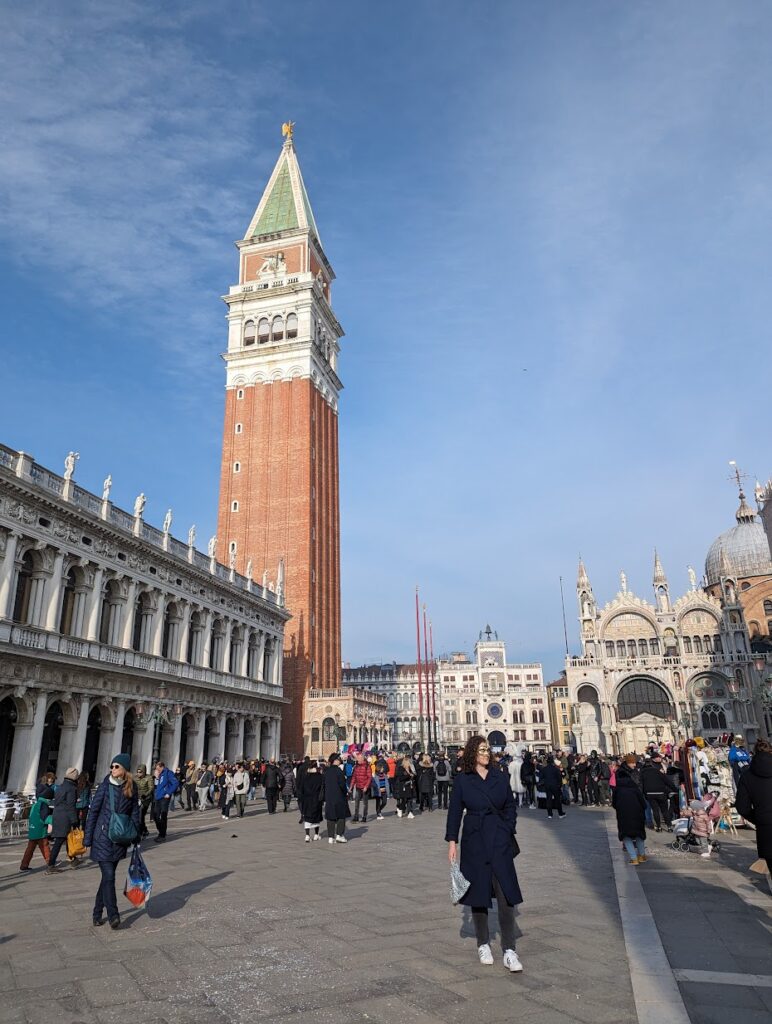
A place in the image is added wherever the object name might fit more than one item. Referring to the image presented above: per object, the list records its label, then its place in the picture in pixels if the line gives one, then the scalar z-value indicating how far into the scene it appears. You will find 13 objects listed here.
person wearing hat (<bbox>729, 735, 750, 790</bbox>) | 15.65
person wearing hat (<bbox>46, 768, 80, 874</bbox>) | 11.18
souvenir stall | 13.26
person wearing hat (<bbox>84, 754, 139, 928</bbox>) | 7.11
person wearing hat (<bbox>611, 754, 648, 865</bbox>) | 10.44
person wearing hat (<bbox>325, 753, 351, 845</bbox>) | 14.06
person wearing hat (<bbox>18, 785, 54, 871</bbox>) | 11.58
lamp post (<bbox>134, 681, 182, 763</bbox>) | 29.50
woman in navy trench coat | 5.64
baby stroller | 11.93
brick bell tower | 53.16
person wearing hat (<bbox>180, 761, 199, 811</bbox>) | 23.69
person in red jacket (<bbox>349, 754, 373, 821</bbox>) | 18.47
